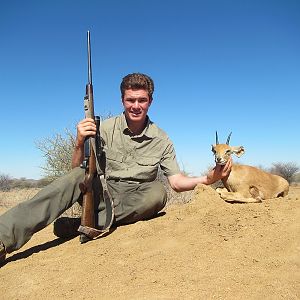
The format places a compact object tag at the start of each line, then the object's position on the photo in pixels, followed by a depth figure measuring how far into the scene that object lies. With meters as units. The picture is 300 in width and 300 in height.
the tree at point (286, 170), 24.89
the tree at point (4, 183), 26.98
